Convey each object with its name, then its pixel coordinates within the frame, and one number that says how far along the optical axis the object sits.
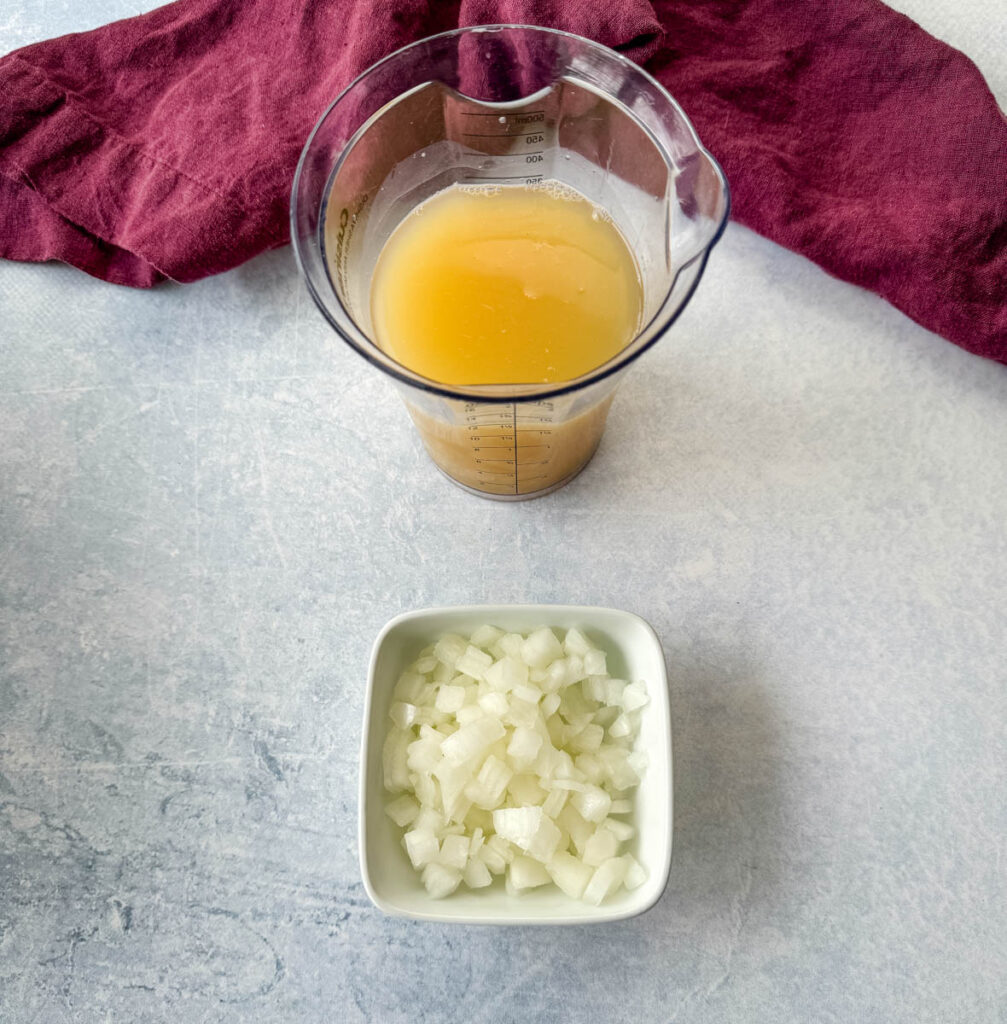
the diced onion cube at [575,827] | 0.32
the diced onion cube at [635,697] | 0.33
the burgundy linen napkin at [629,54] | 0.37
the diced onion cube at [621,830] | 0.32
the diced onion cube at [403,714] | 0.34
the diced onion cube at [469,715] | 0.33
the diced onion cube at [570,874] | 0.31
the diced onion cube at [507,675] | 0.33
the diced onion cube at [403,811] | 0.33
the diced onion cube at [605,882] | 0.31
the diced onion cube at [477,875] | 0.32
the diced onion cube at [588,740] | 0.33
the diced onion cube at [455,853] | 0.32
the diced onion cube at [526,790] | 0.33
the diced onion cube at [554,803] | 0.32
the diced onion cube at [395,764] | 0.33
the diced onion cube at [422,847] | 0.32
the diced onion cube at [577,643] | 0.34
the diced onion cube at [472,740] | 0.32
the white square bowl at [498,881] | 0.31
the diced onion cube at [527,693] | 0.33
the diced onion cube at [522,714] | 0.32
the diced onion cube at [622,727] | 0.33
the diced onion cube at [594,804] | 0.32
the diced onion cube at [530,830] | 0.31
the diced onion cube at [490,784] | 0.32
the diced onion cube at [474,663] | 0.34
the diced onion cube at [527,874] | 0.31
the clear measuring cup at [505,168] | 0.29
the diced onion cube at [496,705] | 0.33
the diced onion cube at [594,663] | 0.33
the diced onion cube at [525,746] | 0.32
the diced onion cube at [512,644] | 0.34
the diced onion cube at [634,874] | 0.31
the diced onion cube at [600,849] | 0.32
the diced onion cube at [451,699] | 0.33
